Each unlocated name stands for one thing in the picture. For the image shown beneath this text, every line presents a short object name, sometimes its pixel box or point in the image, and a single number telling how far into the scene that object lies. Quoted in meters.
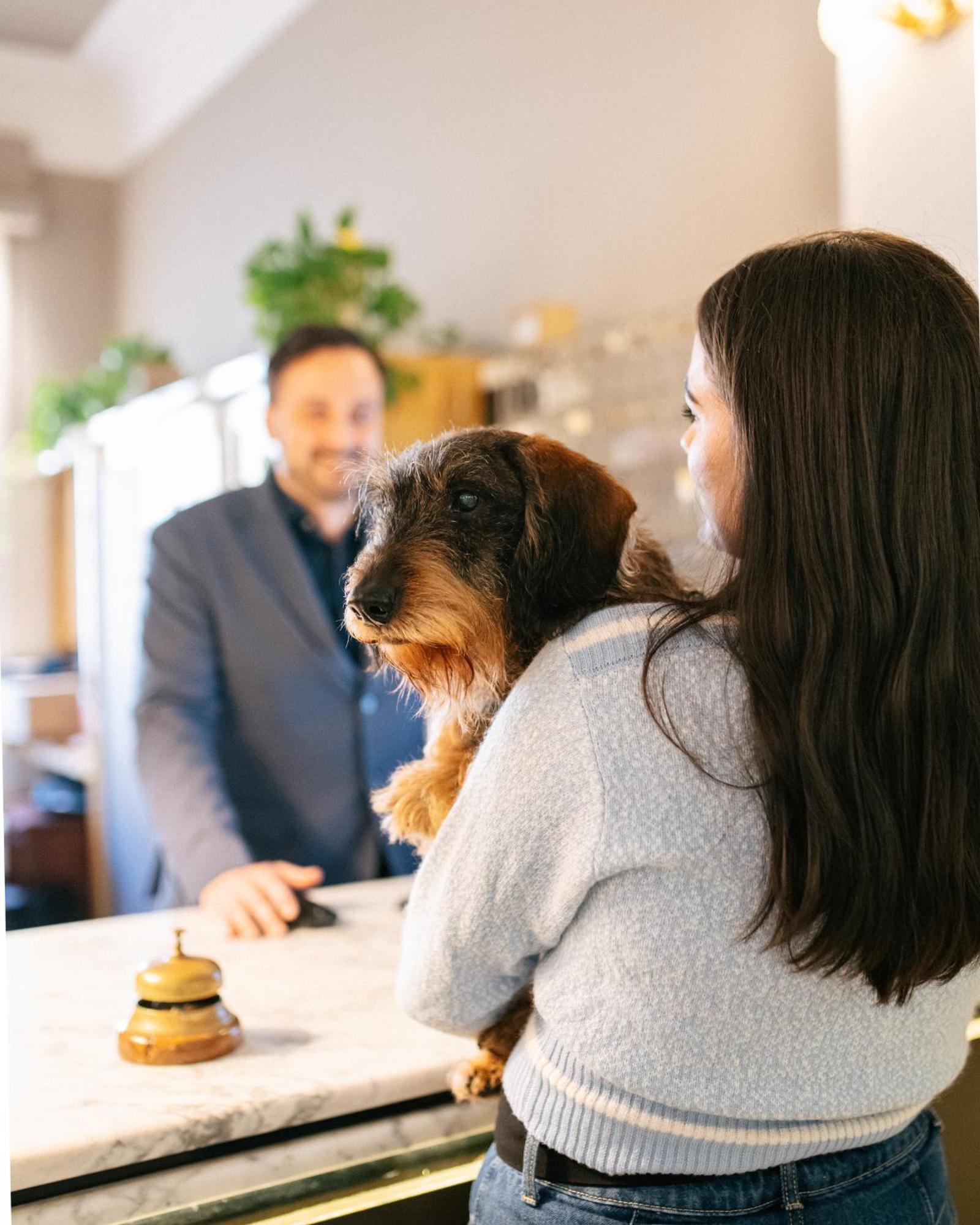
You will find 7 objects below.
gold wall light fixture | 1.14
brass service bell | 1.04
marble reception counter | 0.90
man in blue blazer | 2.10
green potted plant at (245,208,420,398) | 3.15
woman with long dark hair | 0.71
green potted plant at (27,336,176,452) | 4.78
